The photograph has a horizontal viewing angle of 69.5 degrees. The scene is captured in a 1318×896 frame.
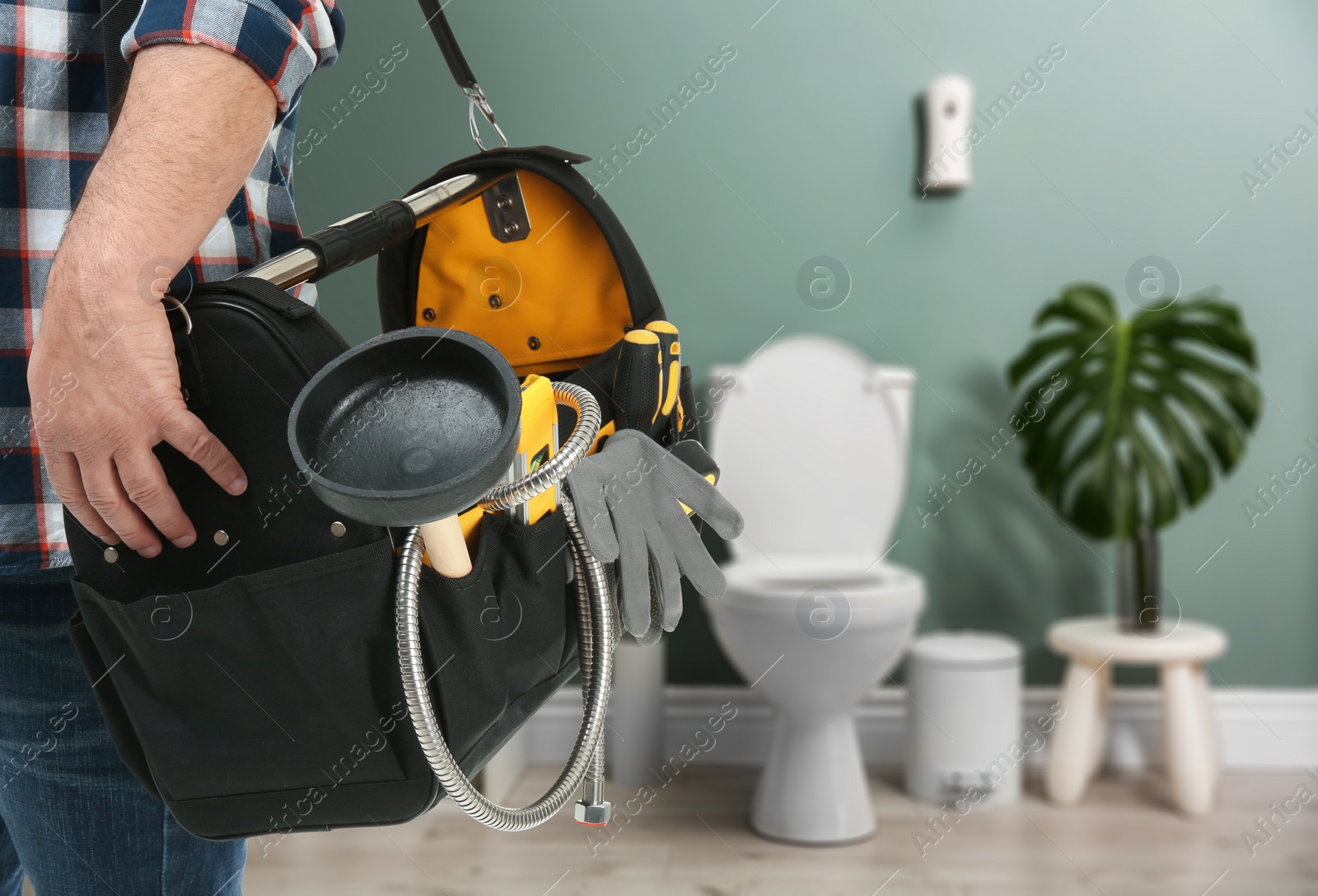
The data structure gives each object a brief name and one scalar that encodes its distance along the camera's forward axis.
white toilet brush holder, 1.90
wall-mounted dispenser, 1.91
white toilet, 1.66
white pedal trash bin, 1.77
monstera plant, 1.77
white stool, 1.72
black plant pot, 1.83
